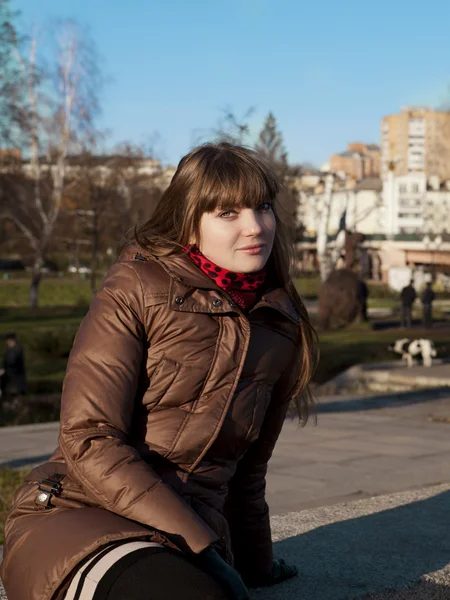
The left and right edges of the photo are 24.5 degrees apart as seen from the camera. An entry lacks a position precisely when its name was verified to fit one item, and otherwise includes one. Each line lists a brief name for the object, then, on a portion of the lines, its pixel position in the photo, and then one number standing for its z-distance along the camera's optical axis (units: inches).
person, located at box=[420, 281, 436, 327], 1111.0
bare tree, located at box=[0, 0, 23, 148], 1127.6
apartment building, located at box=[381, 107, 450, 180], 6176.2
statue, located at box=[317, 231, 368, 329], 1119.6
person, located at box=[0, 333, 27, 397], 586.6
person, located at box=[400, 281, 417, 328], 1099.3
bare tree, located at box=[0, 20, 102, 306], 1455.5
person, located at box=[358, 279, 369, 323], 1128.5
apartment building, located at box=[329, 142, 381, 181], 6806.1
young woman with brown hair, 92.8
